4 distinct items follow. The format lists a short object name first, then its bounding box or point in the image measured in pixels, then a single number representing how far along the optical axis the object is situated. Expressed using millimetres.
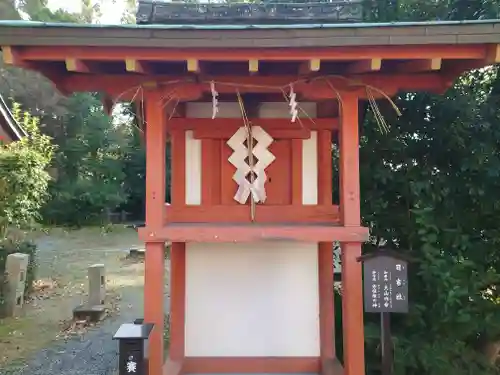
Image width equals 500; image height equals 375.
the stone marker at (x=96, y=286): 8438
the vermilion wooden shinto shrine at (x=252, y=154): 2766
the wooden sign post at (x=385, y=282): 3096
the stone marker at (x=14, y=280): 8164
